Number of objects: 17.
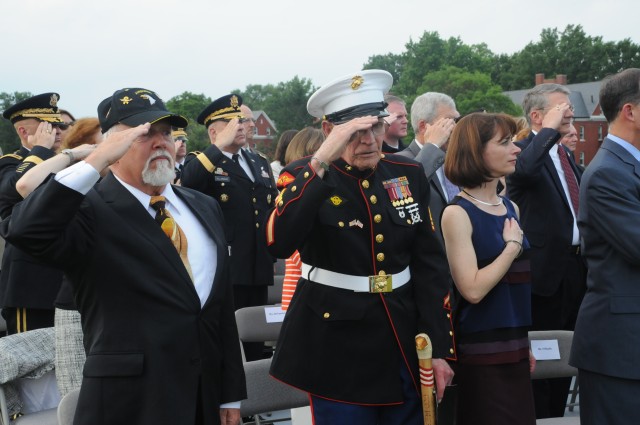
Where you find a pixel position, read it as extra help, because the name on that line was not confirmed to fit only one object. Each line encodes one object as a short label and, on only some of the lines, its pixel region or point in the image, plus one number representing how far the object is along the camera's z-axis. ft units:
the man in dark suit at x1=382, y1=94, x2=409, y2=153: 21.41
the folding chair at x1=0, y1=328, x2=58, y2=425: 14.67
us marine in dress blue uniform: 11.27
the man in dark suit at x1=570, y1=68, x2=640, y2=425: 11.84
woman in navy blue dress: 12.50
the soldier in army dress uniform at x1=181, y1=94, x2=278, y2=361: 22.21
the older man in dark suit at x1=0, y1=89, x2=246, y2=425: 9.12
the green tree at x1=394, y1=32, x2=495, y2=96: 269.64
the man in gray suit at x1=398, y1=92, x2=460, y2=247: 17.15
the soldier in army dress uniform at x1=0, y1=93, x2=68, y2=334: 16.57
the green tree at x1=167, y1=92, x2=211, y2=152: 207.95
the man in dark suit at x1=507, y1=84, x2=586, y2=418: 18.70
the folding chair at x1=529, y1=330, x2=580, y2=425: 15.33
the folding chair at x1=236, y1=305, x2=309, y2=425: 14.11
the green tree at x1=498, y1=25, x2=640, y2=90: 256.52
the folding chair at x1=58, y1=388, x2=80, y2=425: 11.37
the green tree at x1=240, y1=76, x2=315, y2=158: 235.20
